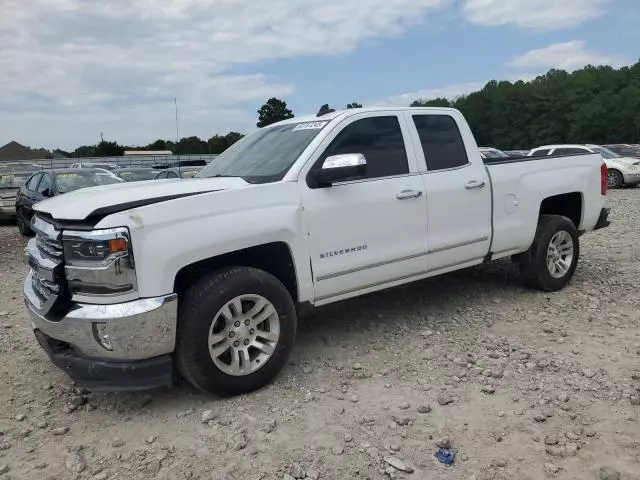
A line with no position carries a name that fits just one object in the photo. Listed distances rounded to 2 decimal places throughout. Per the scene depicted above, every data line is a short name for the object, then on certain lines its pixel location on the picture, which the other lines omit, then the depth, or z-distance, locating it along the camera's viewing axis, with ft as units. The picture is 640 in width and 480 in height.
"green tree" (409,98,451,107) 300.16
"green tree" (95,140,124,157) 285.23
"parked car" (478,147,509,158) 62.63
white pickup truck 11.03
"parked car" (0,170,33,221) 48.34
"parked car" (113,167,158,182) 48.32
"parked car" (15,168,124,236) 37.42
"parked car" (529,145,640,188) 65.51
